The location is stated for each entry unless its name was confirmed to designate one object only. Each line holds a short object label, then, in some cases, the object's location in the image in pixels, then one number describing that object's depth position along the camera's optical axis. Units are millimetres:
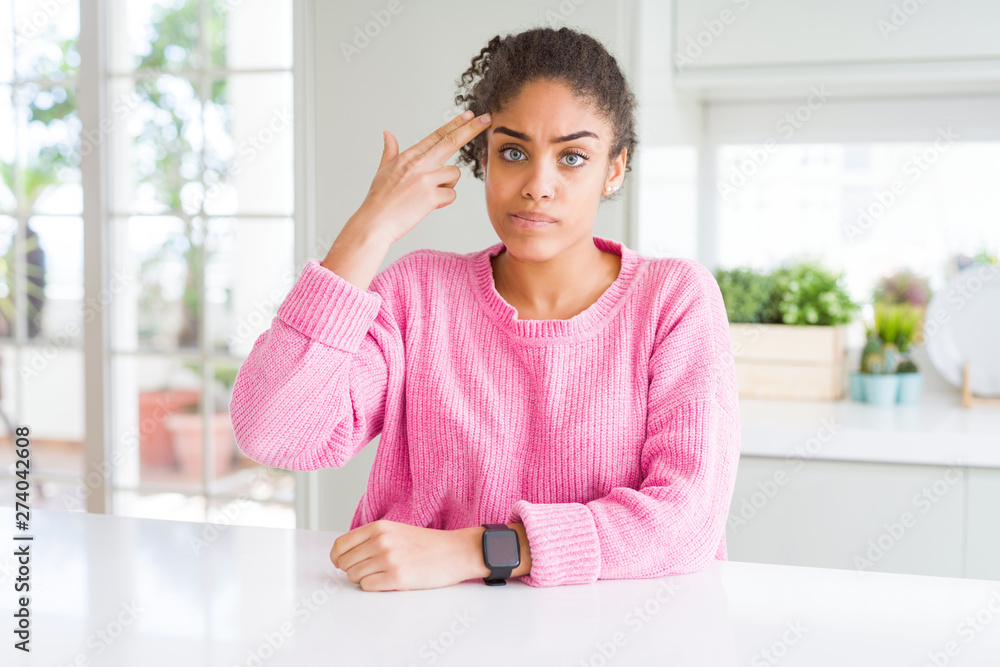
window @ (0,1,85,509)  2471
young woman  1033
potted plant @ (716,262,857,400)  2080
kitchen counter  1704
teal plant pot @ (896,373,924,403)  2068
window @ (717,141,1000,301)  2273
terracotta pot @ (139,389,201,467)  3529
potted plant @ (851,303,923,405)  2046
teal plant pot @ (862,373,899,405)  2041
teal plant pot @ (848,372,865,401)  2070
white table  691
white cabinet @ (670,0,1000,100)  1837
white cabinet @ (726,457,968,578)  1717
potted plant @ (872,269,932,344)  2311
